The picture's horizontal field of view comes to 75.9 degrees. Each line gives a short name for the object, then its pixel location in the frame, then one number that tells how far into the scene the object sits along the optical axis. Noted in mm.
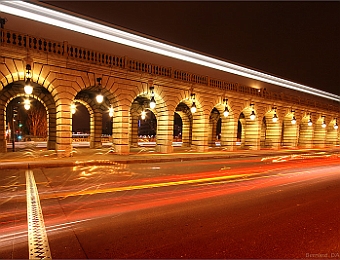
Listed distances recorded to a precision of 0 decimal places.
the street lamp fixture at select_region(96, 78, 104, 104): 14086
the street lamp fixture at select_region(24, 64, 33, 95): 11328
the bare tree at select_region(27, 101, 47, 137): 35138
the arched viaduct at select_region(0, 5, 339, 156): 12945
